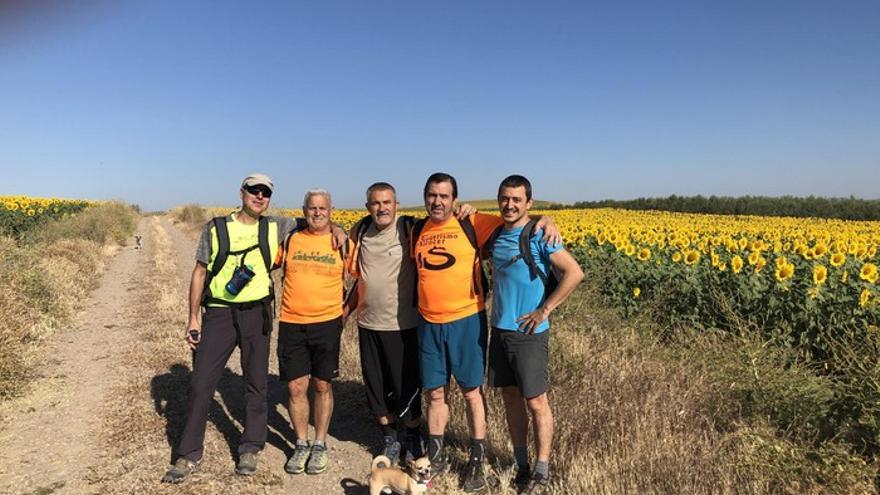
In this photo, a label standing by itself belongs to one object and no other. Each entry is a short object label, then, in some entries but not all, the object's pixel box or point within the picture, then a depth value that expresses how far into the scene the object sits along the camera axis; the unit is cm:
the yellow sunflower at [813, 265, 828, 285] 641
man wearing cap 405
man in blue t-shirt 347
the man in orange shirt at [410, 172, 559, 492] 370
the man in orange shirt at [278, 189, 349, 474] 411
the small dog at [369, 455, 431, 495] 336
